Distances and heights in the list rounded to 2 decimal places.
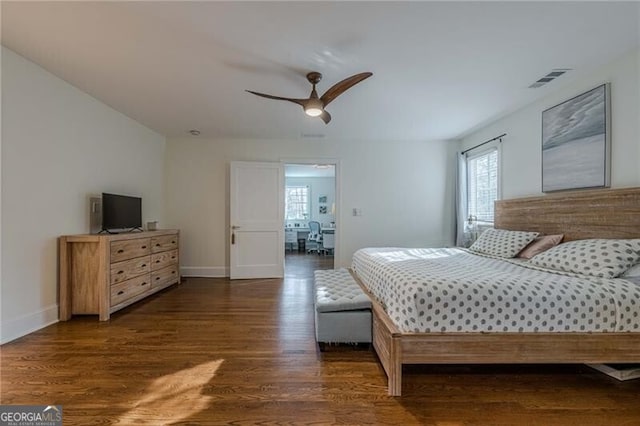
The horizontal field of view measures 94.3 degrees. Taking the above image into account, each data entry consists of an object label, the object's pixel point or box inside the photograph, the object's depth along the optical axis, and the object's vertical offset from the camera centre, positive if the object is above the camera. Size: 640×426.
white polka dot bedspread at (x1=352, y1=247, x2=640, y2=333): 1.88 -0.59
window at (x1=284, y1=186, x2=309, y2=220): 10.21 +0.43
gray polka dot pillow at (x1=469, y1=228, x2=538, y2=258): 3.16 -0.33
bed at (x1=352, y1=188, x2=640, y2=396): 1.86 -0.73
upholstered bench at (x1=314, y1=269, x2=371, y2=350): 2.41 -0.88
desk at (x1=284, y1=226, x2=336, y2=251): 9.36 -0.72
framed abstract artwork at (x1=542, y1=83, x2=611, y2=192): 2.65 +0.70
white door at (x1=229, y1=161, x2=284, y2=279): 5.18 -0.12
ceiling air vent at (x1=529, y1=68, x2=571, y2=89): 2.77 +1.34
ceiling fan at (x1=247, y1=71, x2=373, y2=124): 2.62 +1.08
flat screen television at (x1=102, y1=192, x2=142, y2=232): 3.54 +0.00
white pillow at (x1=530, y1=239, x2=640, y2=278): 2.15 -0.34
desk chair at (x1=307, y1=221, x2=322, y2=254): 8.96 -0.66
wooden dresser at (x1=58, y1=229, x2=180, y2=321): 3.10 -0.67
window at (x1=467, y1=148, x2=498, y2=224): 4.41 +0.46
